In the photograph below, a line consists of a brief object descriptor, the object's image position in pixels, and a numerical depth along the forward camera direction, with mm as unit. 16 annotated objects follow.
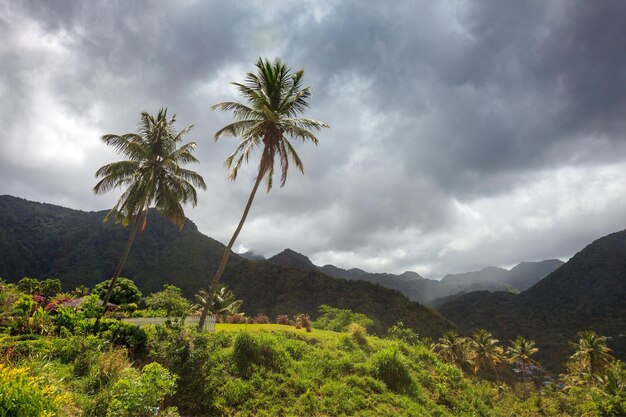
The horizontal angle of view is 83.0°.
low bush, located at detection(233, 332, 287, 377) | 12633
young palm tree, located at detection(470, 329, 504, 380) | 45844
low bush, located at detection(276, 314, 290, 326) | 25612
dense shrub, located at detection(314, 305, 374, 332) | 26053
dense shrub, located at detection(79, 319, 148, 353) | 11820
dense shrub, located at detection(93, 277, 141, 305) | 35219
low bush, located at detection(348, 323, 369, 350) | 18328
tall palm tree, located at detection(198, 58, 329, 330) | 17250
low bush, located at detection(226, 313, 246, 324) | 25128
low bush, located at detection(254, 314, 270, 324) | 24905
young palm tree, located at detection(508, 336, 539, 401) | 48031
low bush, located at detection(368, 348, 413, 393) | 14117
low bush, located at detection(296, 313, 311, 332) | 22969
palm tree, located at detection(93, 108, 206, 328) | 18688
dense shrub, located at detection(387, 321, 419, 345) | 22281
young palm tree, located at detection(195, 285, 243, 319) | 38966
